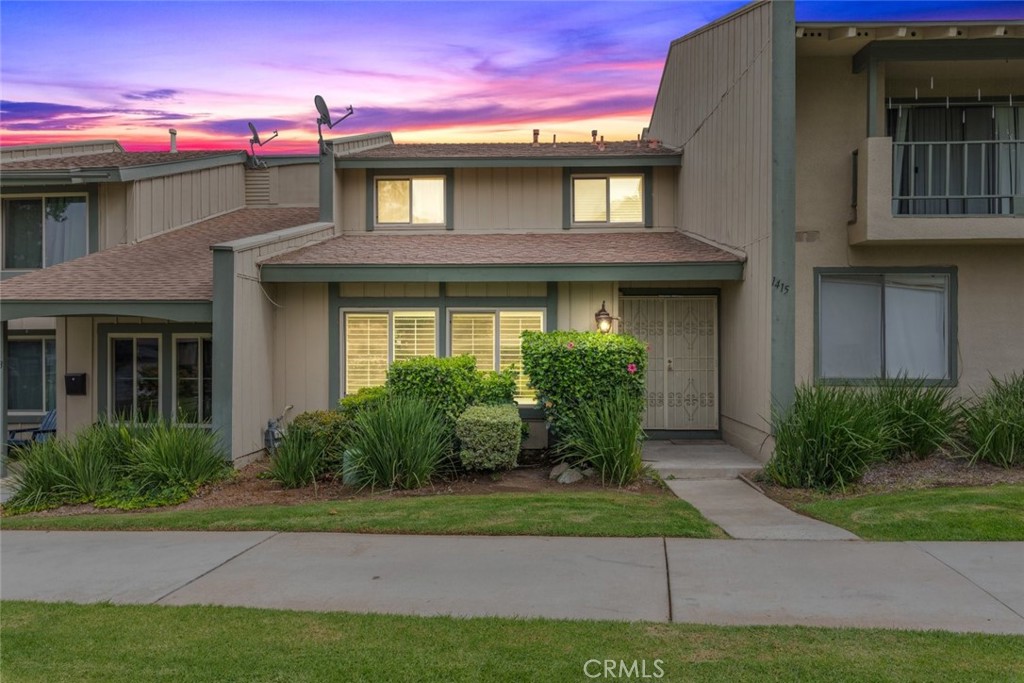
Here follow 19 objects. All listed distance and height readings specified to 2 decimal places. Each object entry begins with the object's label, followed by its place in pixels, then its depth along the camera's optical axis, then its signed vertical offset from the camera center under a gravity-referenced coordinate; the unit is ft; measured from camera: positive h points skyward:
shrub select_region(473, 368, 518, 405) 35.27 -2.36
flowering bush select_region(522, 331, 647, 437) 32.96 -1.49
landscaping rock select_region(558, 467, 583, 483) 31.78 -5.89
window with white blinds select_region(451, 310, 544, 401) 41.16 +0.13
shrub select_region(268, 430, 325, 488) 32.48 -5.40
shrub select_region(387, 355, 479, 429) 33.73 -2.06
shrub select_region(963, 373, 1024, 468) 29.86 -3.70
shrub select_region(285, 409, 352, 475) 33.86 -4.30
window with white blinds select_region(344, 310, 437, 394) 41.39 -0.15
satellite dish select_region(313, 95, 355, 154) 48.57 +14.58
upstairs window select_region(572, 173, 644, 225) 46.73 +8.67
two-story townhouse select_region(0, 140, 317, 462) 38.14 +3.70
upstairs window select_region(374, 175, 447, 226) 47.03 +8.59
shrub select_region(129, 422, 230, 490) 30.96 -5.08
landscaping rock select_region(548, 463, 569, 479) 32.65 -5.81
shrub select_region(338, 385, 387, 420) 34.32 -2.91
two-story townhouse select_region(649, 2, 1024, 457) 32.96 +6.55
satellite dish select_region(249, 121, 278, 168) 60.03 +15.73
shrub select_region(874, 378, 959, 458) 30.78 -3.41
